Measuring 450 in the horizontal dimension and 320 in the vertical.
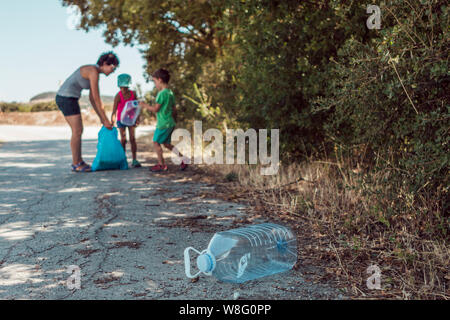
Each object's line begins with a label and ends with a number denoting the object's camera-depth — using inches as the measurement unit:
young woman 344.5
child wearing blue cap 372.5
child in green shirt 354.9
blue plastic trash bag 357.7
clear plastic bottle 139.9
